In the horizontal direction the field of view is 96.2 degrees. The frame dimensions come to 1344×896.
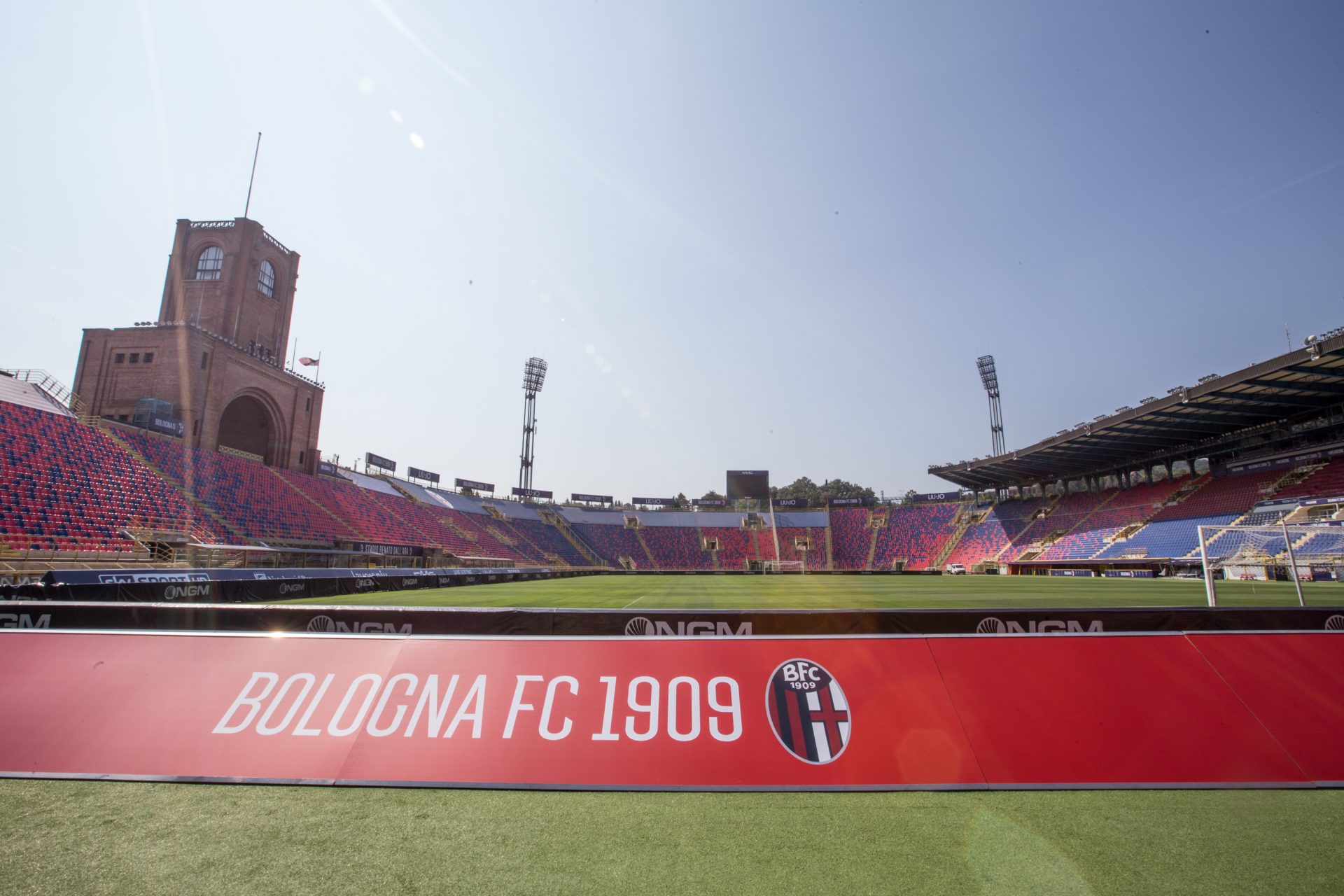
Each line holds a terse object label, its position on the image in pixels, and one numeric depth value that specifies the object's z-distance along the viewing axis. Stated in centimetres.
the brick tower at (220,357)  3762
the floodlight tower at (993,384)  7031
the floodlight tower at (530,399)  7456
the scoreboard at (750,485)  7669
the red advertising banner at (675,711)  443
